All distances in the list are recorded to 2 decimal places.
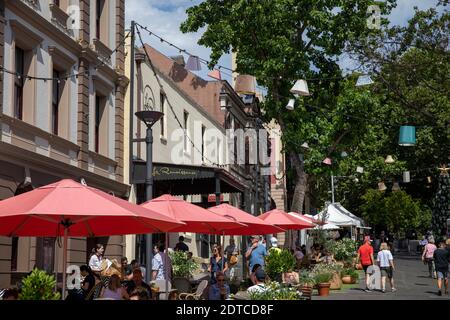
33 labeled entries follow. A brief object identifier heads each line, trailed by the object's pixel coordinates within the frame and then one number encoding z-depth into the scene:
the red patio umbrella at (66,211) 8.70
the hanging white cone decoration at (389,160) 37.97
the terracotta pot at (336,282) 22.01
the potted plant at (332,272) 21.84
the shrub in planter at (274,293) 10.41
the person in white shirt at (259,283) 10.85
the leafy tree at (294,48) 25.62
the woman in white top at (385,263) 21.44
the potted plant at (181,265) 18.86
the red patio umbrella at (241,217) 16.47
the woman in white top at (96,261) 17.42
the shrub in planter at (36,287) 7.83
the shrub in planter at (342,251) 28.83
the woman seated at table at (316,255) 26.90
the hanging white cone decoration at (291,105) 24.72
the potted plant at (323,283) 19.77
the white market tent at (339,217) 34.38
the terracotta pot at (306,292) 14.27
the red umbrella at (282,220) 20.61
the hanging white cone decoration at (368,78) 21.40
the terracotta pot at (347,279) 25.12
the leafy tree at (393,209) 58.72
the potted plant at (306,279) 17.79
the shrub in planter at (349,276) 25.14
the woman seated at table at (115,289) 10.29
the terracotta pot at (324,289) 19.73
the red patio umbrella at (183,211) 12.97
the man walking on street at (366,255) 22.38
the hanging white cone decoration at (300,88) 21.22
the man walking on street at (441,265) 19.81
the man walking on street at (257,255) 18.97
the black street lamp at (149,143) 14.72
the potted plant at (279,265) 19.14
